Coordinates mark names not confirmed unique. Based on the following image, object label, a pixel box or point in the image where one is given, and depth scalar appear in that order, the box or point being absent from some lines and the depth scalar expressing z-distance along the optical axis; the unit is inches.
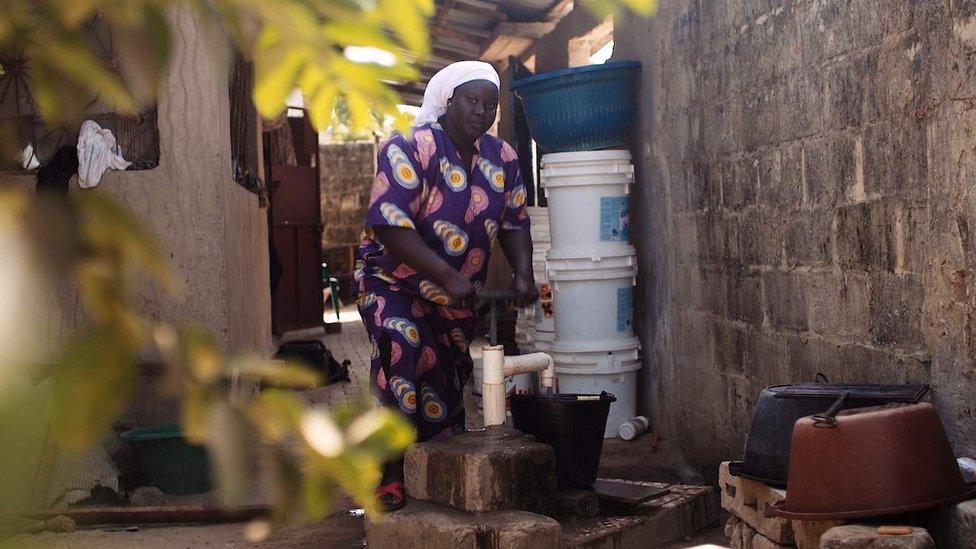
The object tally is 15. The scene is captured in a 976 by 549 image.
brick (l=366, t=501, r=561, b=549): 147.2
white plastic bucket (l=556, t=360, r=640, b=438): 257.0
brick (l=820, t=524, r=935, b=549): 104.6
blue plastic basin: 252.7
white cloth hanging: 228.4
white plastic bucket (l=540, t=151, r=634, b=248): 252.5
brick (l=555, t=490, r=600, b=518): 168.9
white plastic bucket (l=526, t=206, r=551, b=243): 298.2
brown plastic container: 112.7
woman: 167.2
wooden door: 526.0
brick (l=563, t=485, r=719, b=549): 161.3
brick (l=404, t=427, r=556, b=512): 153.6
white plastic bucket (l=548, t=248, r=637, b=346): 254.8
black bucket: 171.8
